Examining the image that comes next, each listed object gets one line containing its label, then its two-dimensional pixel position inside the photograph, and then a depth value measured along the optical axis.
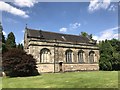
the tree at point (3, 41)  20.02
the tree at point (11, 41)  26.94
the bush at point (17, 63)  14.27
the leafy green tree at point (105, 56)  23.14
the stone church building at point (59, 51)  18.05
